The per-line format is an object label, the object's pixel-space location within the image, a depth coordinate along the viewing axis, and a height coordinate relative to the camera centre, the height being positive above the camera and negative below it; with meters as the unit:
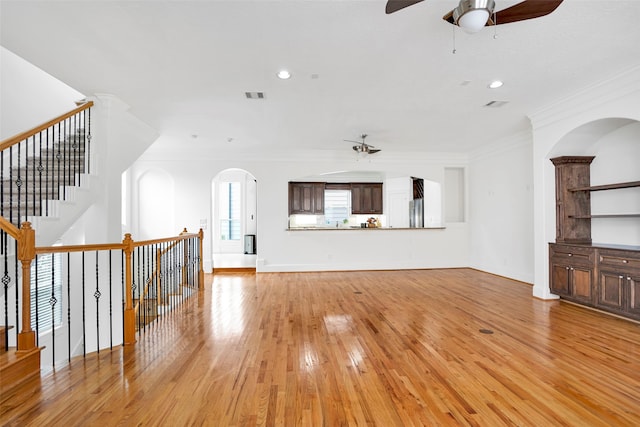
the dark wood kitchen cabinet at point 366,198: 10.77 +0.56
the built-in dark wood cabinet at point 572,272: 4.36 -0.86
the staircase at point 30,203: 2.56 +0.17
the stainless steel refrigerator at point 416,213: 9.45 +0.03
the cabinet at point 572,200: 4.90 +0.20
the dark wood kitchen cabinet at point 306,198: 9.72 +0.53
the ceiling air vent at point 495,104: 4.63 +1.63
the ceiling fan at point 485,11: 2.04 +1.36
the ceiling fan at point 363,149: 6.12 +1.28
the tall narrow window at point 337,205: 10.75 +0.33
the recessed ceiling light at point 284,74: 3.59 +1.63
